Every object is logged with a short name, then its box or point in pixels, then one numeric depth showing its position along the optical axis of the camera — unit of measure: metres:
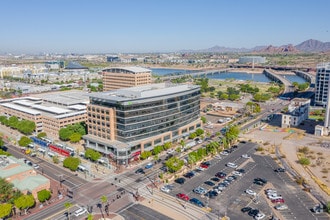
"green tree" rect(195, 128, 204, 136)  103.04
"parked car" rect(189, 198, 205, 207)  58.91
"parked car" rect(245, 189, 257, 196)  62.88
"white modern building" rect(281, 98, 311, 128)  115.31
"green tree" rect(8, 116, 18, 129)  113.65
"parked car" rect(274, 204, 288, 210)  57.03
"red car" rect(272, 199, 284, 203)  59.72
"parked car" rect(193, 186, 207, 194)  64.00
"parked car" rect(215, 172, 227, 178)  72.19
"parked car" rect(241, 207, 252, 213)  56.50
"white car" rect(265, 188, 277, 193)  63.59
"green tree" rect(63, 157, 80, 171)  74.56
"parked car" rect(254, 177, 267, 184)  68.88
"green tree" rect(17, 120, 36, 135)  105.56
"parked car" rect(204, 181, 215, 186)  68.31
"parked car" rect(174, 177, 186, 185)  69.32
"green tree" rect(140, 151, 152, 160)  81.94
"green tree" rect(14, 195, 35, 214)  55.53
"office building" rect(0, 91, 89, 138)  107.88
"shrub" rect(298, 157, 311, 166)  78.31
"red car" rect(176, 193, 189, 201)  61.34
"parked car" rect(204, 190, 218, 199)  62.66
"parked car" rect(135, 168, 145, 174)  75.00
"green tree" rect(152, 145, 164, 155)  84.06
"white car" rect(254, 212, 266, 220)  53.81
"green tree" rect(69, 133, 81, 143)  95.65
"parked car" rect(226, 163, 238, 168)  78.81
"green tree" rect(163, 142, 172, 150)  88.00
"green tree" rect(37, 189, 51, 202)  59.38
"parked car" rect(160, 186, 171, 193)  64.86
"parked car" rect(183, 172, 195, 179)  72.42
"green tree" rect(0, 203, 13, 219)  52.81
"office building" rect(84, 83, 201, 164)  81.31
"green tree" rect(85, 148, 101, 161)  79.56
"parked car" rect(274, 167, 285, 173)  74.88
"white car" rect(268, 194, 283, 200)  60.97
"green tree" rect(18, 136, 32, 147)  91.25
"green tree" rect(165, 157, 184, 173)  71.75
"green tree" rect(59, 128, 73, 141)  98.50
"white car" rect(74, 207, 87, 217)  56.14
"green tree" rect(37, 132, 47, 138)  101.06
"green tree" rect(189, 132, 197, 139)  99.94
